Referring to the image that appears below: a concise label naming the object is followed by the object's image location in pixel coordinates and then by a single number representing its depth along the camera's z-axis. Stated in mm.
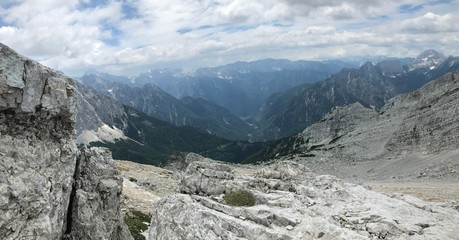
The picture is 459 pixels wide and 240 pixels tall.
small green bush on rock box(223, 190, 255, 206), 23094
